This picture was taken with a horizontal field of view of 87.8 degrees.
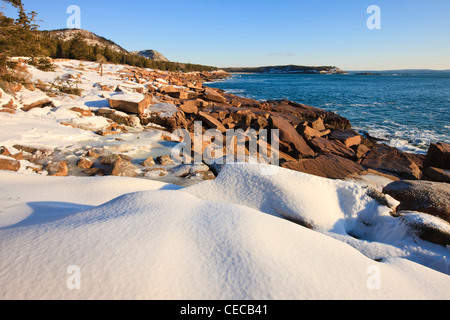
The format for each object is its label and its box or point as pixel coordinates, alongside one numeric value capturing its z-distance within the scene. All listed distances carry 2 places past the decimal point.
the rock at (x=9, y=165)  4.09
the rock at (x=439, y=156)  6.29
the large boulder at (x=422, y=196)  3.08
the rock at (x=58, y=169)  4.33
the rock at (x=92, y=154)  5.34
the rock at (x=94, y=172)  4.60
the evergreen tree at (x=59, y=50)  29.24
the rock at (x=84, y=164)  4.84
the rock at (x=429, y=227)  2.45
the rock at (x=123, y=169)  4.43
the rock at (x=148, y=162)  5.19
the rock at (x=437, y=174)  5.63
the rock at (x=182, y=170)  4.71
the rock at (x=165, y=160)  5.33
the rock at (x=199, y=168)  4.73
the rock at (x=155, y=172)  4.66
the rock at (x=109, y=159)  5.04
